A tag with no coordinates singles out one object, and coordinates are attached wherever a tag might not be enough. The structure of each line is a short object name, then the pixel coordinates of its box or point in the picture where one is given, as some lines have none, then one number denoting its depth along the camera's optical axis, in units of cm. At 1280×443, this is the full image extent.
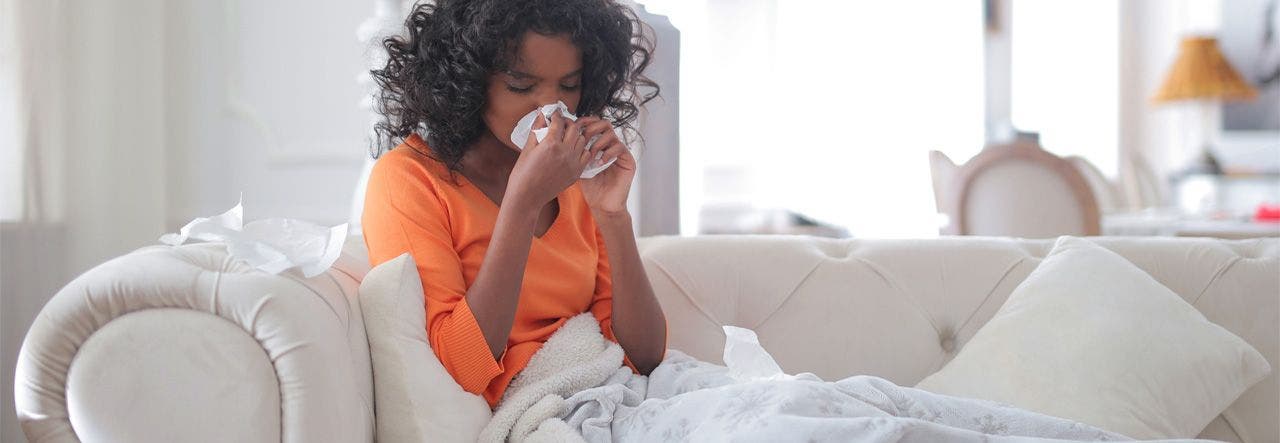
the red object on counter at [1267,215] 374
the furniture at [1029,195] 312
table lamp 595
